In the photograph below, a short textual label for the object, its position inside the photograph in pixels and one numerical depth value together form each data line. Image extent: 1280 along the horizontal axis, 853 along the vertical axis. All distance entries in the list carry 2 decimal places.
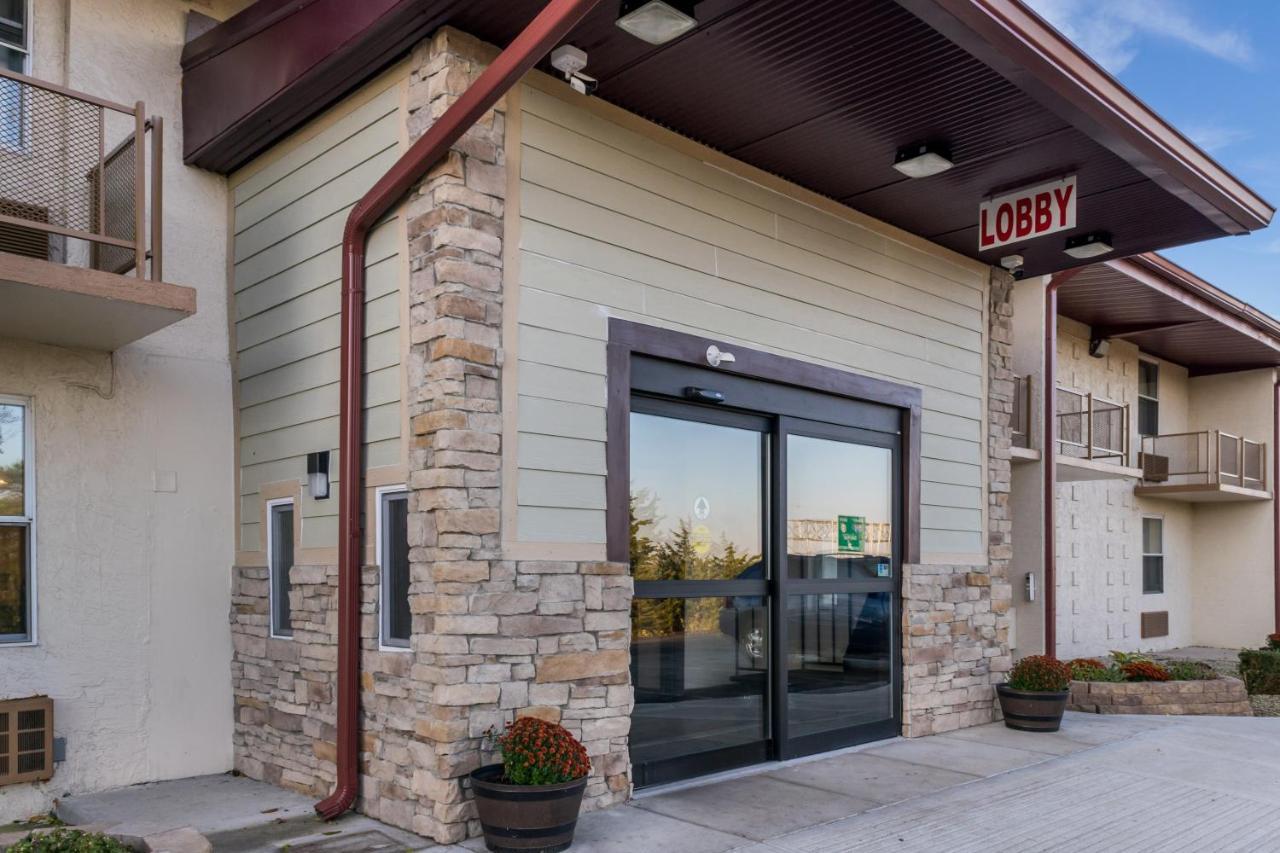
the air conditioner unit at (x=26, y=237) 6.92
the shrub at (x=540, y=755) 5.59
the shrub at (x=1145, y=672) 11.17
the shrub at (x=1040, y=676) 9.53
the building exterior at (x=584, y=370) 6.09
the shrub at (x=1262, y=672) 12.73
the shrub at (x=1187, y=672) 11.31
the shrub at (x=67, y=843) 4.42
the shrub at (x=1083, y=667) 11.29
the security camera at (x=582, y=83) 6.09
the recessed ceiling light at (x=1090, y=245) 9.18
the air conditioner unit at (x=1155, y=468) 17.12
